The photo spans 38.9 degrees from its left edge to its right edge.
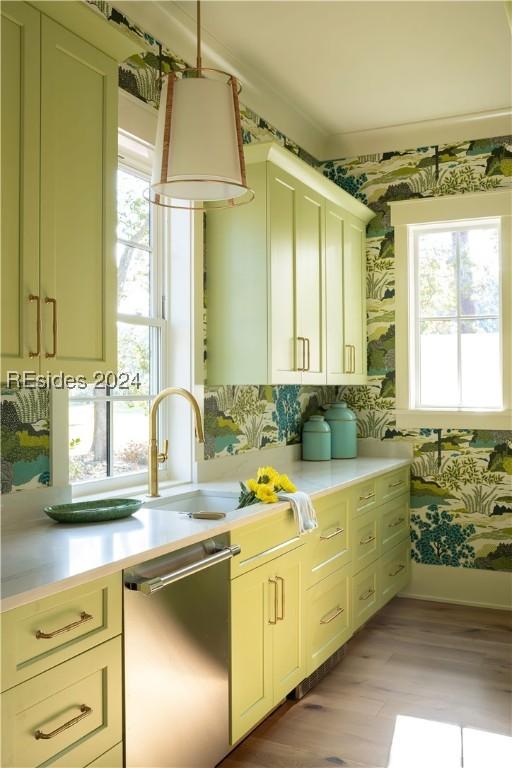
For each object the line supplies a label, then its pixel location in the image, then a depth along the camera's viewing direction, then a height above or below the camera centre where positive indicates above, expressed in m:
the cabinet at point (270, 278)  3.28 +0.56
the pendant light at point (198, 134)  2.08 +0.76
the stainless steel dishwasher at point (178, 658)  1.87 -0.74
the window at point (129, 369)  2.77 +0.12
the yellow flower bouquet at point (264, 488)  2.68 -0.35
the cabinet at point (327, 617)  2.99 -0.97
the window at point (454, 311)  4.30 +0.52
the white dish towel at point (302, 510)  2.76 -0.44
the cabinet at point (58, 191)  1.90 +0.58
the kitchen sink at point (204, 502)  2.89 -0.43
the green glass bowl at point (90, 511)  2.23 -0.36
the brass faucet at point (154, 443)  2.77 -0.18
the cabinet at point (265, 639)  2.40 -0.87
